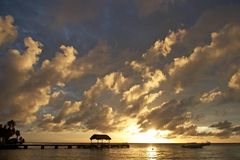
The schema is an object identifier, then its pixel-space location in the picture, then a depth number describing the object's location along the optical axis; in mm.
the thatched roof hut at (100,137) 151025
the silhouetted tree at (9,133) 146125
